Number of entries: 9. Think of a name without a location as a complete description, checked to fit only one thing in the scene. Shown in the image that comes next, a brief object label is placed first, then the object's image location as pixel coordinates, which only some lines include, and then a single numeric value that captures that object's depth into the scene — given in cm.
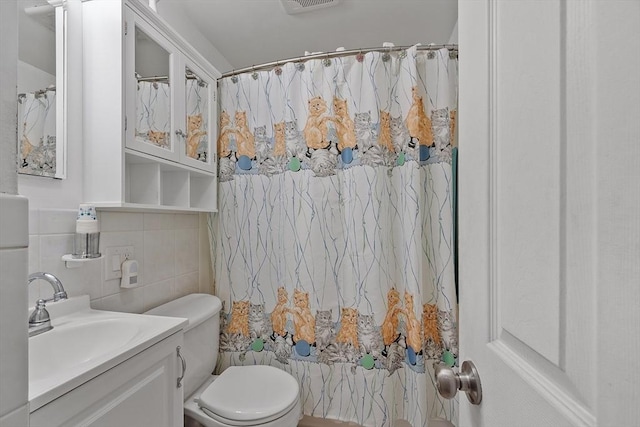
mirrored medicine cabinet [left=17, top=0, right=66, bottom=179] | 97
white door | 24
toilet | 123
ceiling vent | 171
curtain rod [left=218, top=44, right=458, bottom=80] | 153
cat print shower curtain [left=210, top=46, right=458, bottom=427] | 152
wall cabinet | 114
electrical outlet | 123
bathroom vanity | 64
